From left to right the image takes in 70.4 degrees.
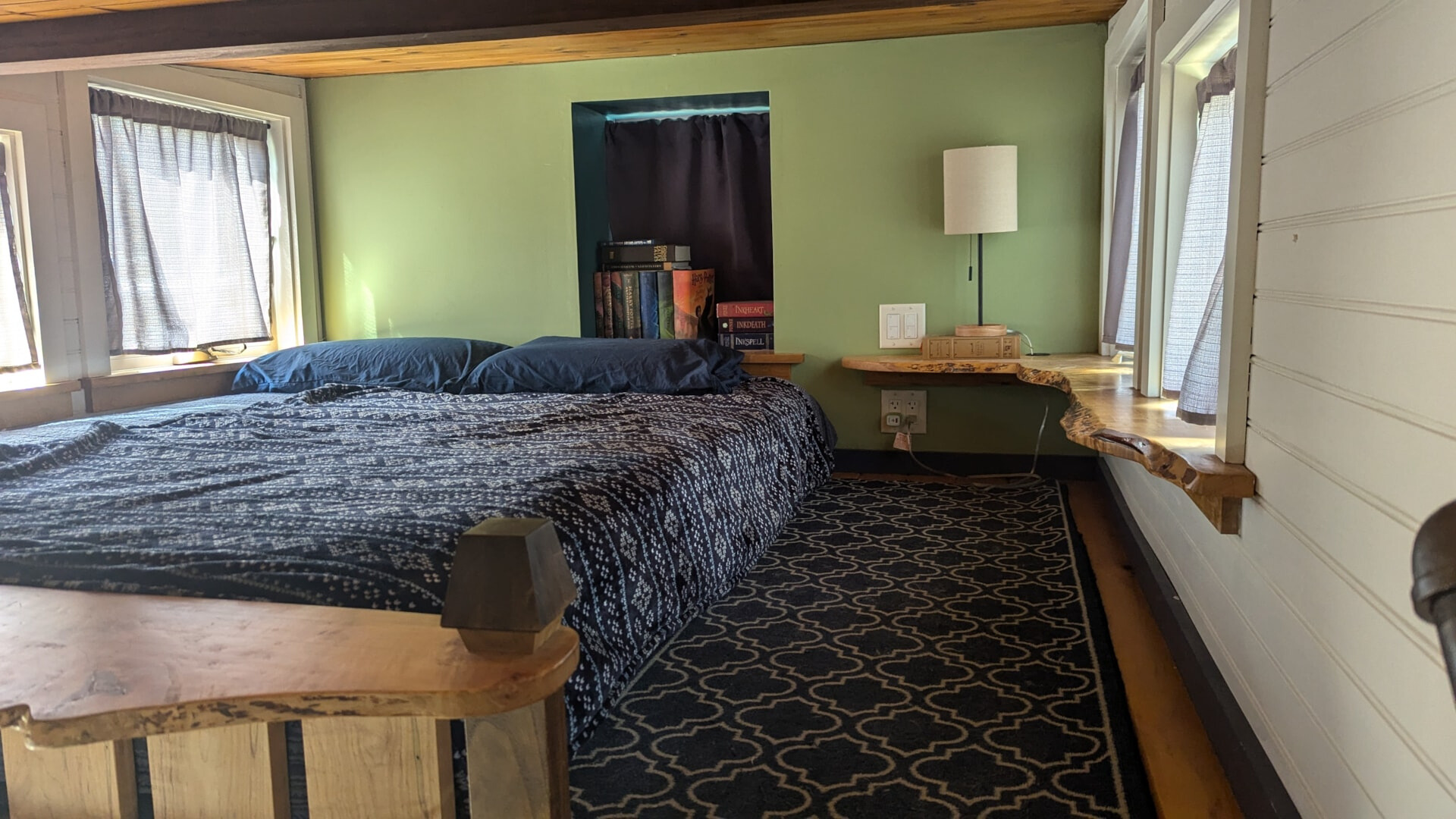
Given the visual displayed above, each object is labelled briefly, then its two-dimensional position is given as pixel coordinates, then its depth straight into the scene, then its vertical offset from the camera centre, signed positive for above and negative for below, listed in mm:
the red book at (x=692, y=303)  4227 -94
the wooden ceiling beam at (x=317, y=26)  1945 +524
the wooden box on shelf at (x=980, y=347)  3732 -262
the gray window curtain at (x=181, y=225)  3545 +247
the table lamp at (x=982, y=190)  3625 +297
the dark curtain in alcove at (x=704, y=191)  4379 +386
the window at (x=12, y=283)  3180 +41
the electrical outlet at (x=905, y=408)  4051 -516
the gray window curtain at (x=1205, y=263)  1905 +12
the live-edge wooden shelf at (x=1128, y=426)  1629 -306
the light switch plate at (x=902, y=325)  3973 -188
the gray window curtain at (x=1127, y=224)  3115 +145
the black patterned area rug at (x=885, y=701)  1656 -816
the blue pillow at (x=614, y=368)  3568 -299
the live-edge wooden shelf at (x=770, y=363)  4105 -334
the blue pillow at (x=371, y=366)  3789 -285
